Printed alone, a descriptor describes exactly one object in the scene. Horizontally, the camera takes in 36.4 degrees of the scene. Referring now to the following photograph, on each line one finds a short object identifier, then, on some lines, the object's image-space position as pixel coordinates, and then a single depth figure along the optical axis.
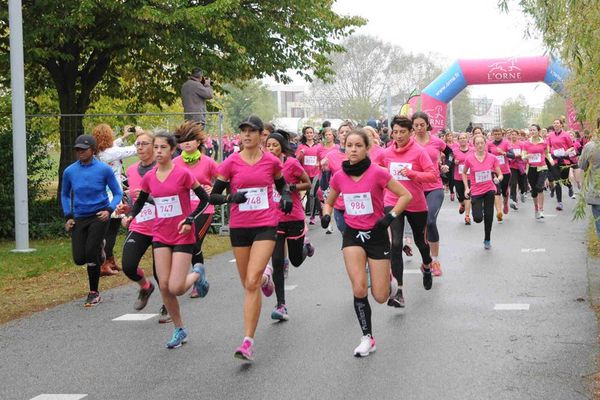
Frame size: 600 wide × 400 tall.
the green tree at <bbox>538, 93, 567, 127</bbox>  91.40
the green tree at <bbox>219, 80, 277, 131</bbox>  85.31
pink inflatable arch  31.78
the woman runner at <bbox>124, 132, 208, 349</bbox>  7.42
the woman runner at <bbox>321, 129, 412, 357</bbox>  7.20
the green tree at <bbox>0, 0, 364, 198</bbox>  17.19
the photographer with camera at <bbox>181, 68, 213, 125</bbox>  16.31
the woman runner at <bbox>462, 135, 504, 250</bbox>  14.02
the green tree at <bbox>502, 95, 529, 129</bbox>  124.81
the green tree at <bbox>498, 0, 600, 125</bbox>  7.42
